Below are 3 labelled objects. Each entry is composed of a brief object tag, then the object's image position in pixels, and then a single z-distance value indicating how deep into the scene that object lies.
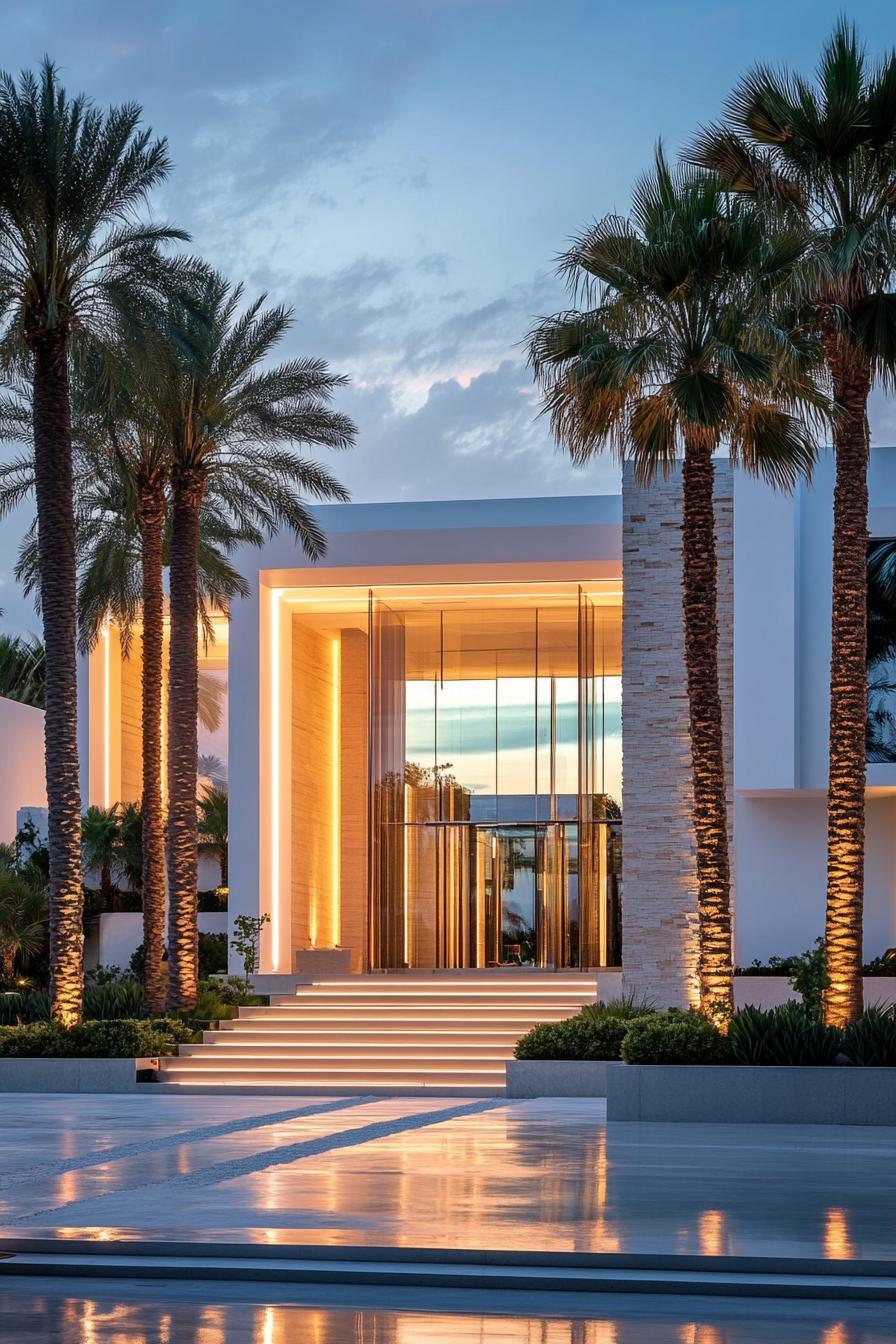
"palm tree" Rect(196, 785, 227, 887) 39.88
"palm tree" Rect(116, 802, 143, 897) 36.62
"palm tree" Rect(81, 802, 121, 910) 36.28
